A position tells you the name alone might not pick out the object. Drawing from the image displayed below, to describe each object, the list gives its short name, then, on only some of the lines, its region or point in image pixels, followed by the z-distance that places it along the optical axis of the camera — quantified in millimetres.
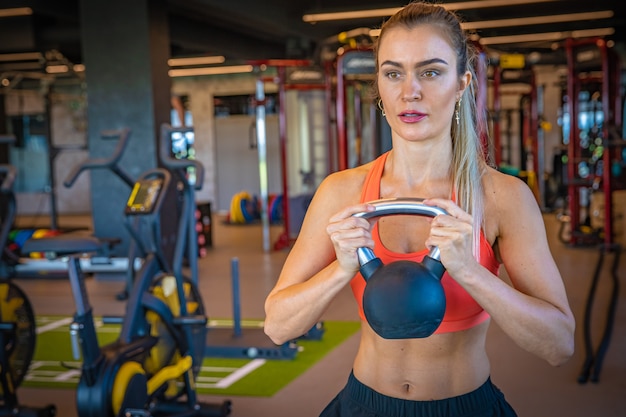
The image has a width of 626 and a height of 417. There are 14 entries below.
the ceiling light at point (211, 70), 15445
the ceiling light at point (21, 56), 12512
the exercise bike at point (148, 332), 2918
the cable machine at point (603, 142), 8070
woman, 1310
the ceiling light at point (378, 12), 9821
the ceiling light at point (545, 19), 11367
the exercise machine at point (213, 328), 3584
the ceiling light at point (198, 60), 13809
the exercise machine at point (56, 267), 7469
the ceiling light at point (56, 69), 13545
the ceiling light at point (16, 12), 9219
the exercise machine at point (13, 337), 3572
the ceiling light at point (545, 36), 13156
